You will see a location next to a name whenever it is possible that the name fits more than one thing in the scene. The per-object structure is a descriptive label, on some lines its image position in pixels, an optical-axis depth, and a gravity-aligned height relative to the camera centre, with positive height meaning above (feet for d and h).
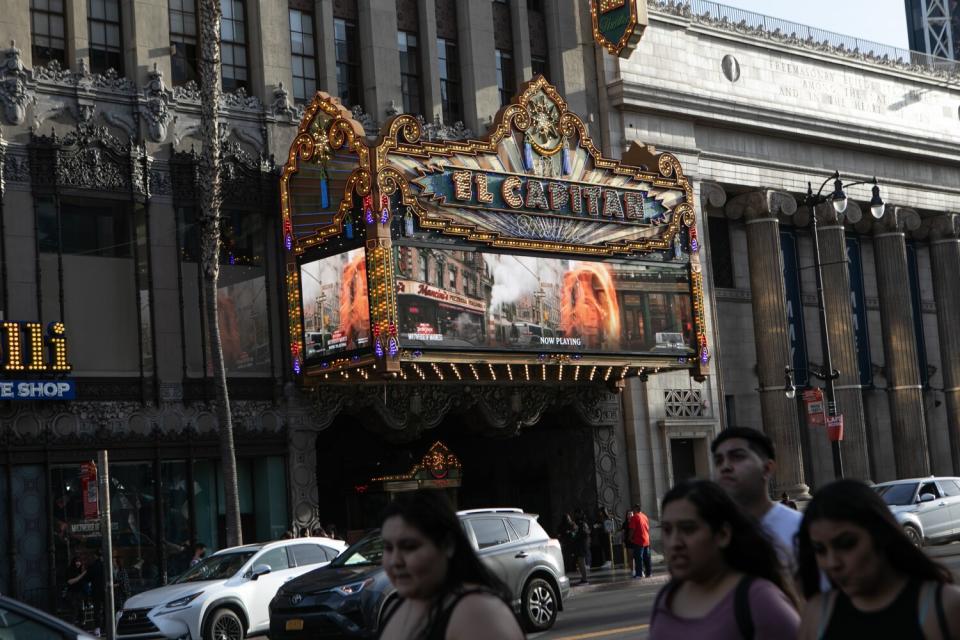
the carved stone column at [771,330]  153.99 +10.70
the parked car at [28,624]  34.22 -3.20
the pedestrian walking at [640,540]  113.60 -7.57
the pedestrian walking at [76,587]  95.96 -6.72
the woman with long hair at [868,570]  17.02 -1.69
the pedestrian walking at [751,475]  23.36 -0.65
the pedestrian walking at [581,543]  118.47 -7.74
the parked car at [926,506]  108.37 -6.34
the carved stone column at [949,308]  176.24 +13.12
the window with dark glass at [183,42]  117.50 +34.42
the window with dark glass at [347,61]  128.67 +34.95
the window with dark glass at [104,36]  113.70 +34.22
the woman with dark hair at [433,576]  17.07 -1.42
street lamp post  115.75 +13.57
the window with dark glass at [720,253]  159.43 +19.59
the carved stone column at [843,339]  160.66 +9.48
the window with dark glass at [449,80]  135.95 +34.46
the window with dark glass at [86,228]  107.34 +18.72
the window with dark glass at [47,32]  110.83 +34.00
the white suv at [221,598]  75.31 -6.38
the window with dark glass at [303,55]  125.59 +34.91
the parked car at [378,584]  66.74 -5.86
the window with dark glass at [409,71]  132.98 +34.79
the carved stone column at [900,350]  169.48 +8.26
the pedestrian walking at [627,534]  115.96 -7.34
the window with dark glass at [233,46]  121.60 +35.00
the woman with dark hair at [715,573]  18.58 -1.79
